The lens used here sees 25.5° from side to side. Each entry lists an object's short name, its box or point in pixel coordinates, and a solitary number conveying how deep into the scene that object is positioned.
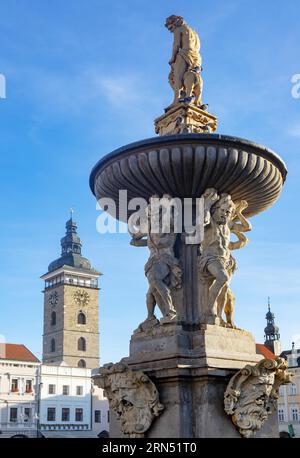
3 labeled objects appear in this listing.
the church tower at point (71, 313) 80.56
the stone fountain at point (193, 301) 7.61
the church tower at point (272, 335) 75.00
